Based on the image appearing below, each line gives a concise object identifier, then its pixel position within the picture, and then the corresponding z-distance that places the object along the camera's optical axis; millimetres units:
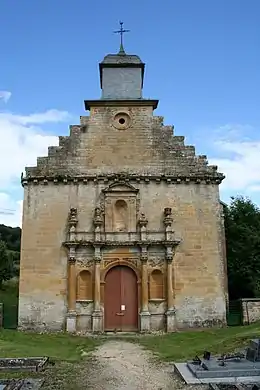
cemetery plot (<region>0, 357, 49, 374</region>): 9873
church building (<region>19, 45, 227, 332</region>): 19547
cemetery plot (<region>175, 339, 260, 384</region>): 8594
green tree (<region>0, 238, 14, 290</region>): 27891
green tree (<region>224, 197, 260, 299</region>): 26703
